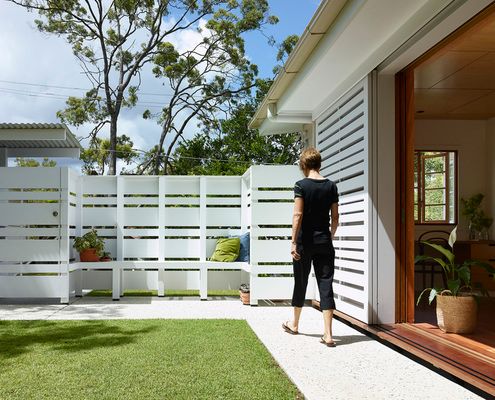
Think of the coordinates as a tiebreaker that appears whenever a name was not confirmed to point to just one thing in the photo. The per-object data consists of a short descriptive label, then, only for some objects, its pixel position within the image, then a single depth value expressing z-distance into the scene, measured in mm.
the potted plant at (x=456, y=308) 5203
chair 8164
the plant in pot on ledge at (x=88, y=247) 8180
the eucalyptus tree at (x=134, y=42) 25047
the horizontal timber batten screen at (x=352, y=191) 5688
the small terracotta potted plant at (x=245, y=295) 7738
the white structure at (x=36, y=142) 8180
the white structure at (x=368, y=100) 4535
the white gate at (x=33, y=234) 7660
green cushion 8336
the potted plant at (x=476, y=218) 9477
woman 5066
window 9781
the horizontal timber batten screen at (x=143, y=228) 7676
